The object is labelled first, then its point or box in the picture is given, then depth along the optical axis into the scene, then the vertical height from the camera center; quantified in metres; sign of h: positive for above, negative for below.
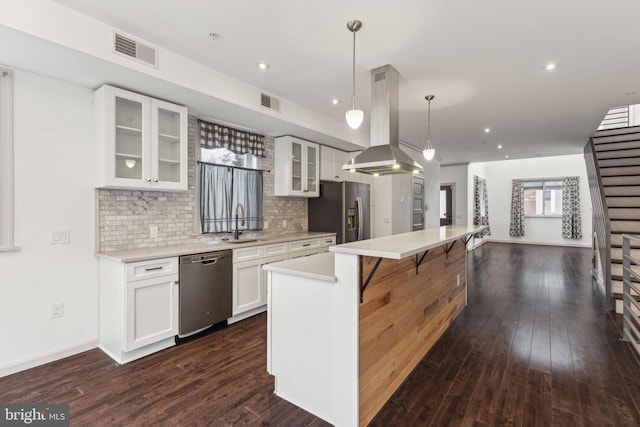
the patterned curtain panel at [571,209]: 9.32 +0.14
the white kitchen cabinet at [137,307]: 2.53 -0.82
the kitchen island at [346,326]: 1.74 -0.74
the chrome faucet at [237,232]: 3.93 -0.24
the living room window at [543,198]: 9.83 +0.53
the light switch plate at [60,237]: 2.62 -0.20
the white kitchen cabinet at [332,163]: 5.07 +0.88
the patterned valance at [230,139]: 3.63 +0.97
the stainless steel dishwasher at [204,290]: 2.88 -0.77
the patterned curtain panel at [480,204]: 9.66 +0.32
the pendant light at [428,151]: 3.73 +0.80
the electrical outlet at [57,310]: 2.61 -0.84
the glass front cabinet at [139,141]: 2.65 +0.69
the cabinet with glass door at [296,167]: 4.44 +0.72
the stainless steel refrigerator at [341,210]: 4.73 +0.06
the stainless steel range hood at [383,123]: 2.80 +0.87
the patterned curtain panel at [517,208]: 10.16 +0.19
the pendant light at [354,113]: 2.23 +0.80
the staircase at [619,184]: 3.94 +0.48
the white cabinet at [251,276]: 3.36 -0.73
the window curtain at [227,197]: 3.69 +0.23
